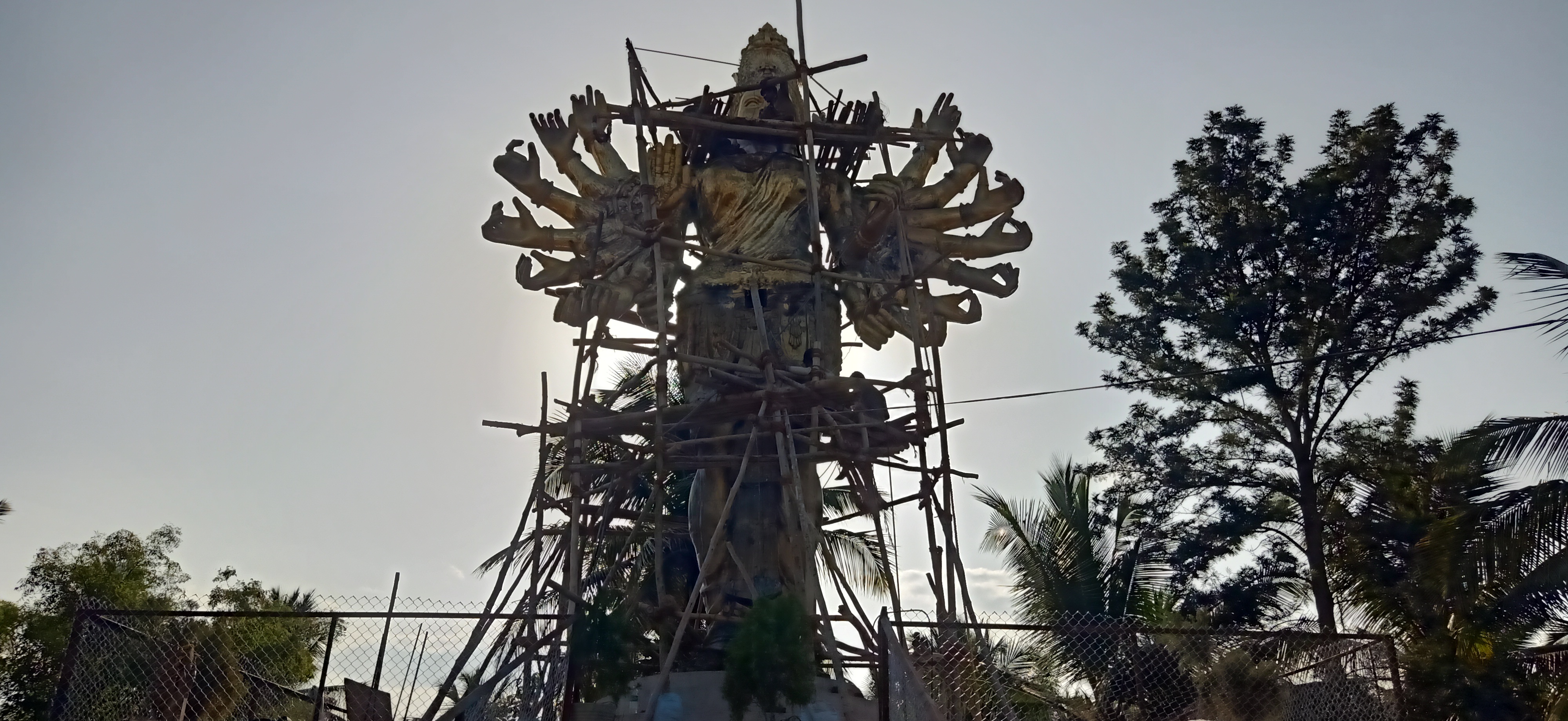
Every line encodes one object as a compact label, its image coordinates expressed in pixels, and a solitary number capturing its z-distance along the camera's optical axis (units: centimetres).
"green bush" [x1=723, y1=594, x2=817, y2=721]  645
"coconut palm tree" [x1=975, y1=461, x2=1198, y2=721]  1562
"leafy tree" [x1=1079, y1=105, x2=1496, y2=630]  1488
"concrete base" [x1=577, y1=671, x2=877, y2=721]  757
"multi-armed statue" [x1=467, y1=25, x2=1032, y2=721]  892
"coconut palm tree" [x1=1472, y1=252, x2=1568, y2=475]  1048
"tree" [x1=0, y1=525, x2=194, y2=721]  1812
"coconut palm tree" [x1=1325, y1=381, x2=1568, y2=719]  998
